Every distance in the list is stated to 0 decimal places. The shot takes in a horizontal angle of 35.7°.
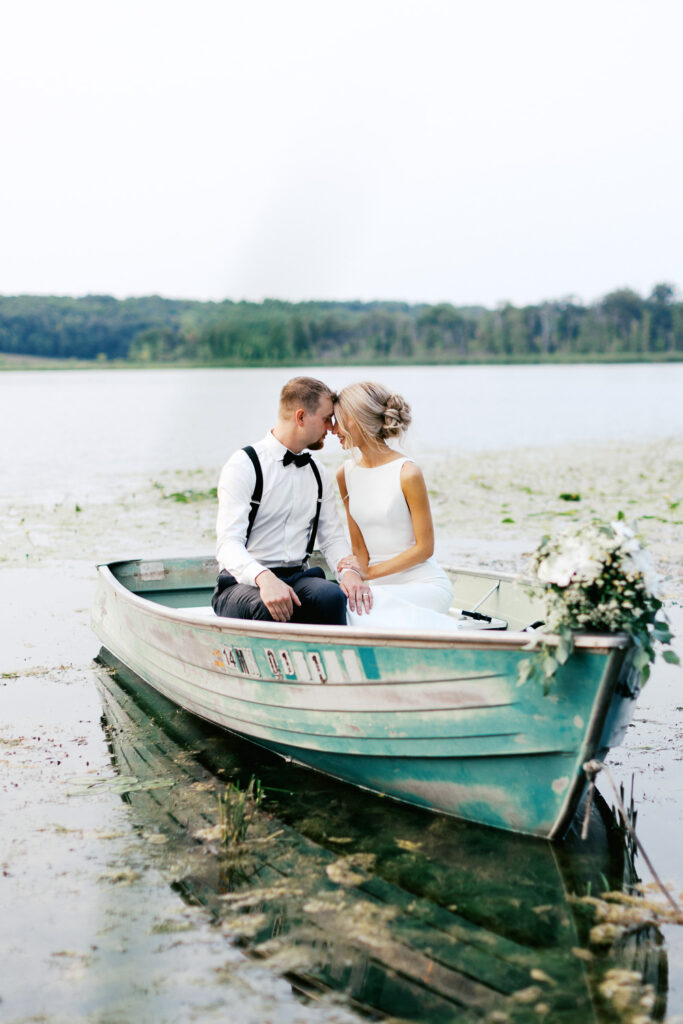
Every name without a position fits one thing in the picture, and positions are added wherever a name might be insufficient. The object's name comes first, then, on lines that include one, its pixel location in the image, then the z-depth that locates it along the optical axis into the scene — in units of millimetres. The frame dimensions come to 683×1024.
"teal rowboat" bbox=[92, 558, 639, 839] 3531
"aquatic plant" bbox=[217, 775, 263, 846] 4004
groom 4512
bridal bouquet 3365
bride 4535
